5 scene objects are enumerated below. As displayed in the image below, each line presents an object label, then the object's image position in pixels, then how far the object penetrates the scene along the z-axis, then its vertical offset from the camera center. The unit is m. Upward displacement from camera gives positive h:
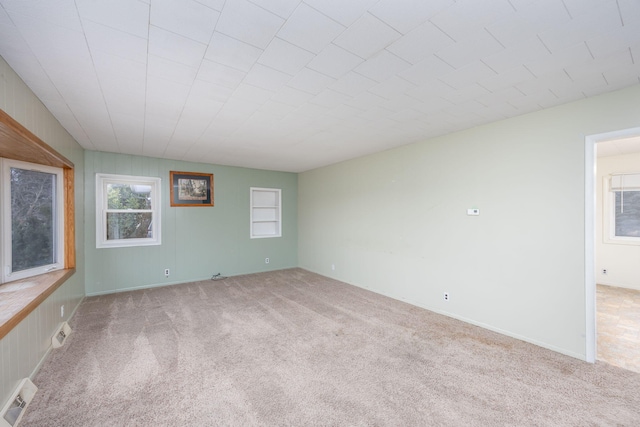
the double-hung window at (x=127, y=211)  4.59 +0.06
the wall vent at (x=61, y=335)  2.69 -1.30
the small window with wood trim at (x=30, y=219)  2.52 -0.04
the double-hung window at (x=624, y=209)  4.75 +0.01
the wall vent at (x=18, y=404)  1.71 -1.31
